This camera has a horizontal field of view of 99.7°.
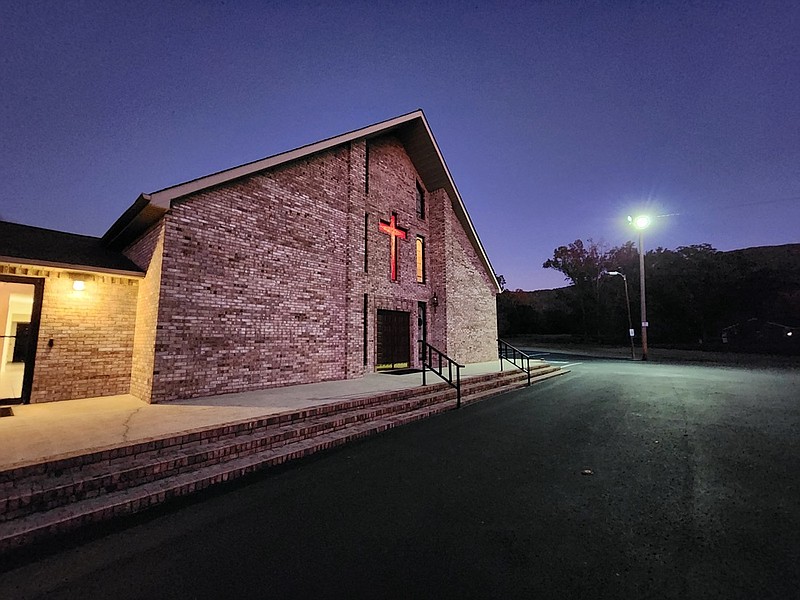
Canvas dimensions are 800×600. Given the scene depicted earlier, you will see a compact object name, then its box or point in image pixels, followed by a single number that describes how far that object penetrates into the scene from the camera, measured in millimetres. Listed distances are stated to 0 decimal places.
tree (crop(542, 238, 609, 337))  39438
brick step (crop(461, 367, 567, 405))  8891
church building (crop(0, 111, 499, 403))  6910
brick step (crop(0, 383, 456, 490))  3446
